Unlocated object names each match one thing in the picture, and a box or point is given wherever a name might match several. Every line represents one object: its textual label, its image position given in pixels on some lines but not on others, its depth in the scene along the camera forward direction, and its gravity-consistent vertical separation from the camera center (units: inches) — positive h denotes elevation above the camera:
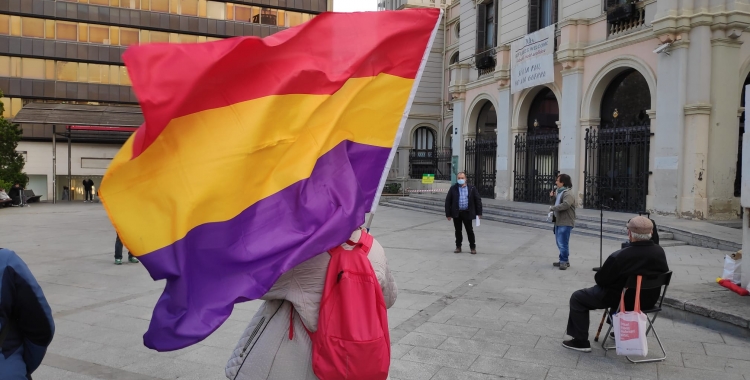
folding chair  204.7 -40.4
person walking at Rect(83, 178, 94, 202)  1472.7 -64.0
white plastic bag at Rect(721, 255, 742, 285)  289.1 -49.6
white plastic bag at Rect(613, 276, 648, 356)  195.8 -57.2
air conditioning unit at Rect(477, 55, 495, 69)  1028.5 +209.1
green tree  1262.9 +22.6
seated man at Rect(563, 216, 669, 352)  205.3 -40.2
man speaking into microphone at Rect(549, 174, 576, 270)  389.1 -29.4
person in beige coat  98.4 -30.0
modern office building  1616.6 +309.6
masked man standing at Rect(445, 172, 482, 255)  466.6 -28.3
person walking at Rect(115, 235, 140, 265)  409.8 -65.2
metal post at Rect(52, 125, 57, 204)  1421.3 +14.7
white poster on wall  841.5 +182.8
